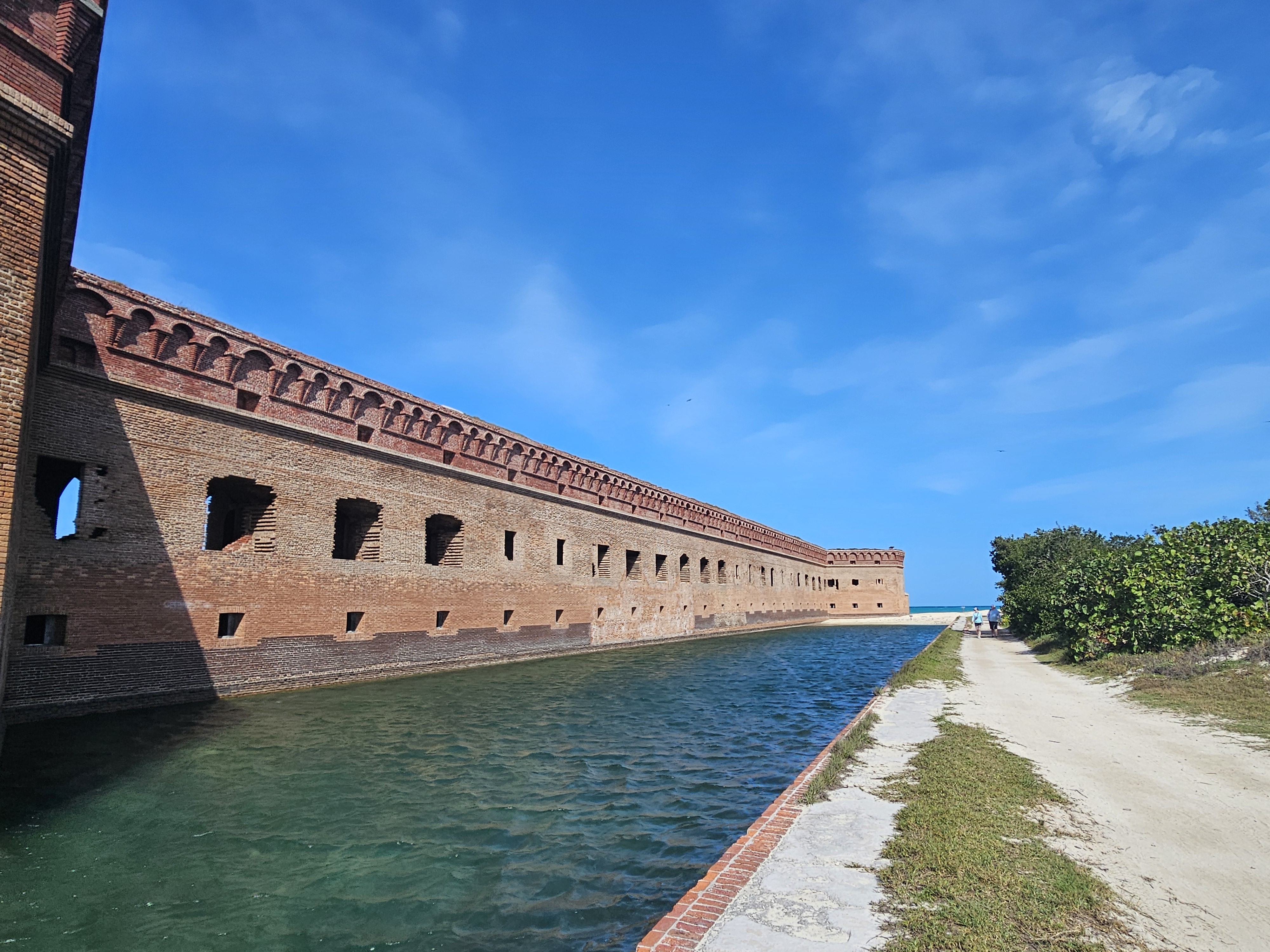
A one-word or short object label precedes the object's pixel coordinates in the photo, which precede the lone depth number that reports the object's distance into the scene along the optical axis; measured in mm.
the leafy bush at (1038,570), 23578
